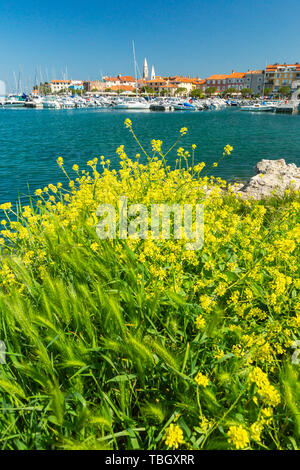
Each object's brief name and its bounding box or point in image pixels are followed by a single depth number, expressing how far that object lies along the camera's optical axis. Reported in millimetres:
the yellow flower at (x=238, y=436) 1264
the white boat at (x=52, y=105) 102500
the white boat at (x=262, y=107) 82688
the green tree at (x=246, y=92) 131775
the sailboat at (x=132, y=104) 91625
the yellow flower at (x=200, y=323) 2021
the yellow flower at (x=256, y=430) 1386
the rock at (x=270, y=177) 9624
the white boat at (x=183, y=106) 91125
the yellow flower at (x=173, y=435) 1320
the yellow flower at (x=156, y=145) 4710
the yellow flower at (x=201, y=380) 1490
